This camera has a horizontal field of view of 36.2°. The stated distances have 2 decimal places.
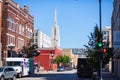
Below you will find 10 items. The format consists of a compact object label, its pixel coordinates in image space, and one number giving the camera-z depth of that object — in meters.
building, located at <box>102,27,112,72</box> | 73.48
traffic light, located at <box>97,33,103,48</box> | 17.28
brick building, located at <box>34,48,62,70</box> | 58.76
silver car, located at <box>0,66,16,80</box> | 19.02
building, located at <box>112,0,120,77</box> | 17.25
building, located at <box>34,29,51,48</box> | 83.21
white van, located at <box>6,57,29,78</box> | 26.33
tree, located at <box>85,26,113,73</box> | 20.58
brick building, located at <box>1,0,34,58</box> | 34.65
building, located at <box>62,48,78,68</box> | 91.60
